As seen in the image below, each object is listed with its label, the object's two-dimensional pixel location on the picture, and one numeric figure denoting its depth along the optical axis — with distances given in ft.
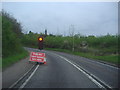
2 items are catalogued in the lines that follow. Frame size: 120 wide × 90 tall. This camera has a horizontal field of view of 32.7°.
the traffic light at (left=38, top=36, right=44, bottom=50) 64.44
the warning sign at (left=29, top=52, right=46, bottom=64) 75.10
